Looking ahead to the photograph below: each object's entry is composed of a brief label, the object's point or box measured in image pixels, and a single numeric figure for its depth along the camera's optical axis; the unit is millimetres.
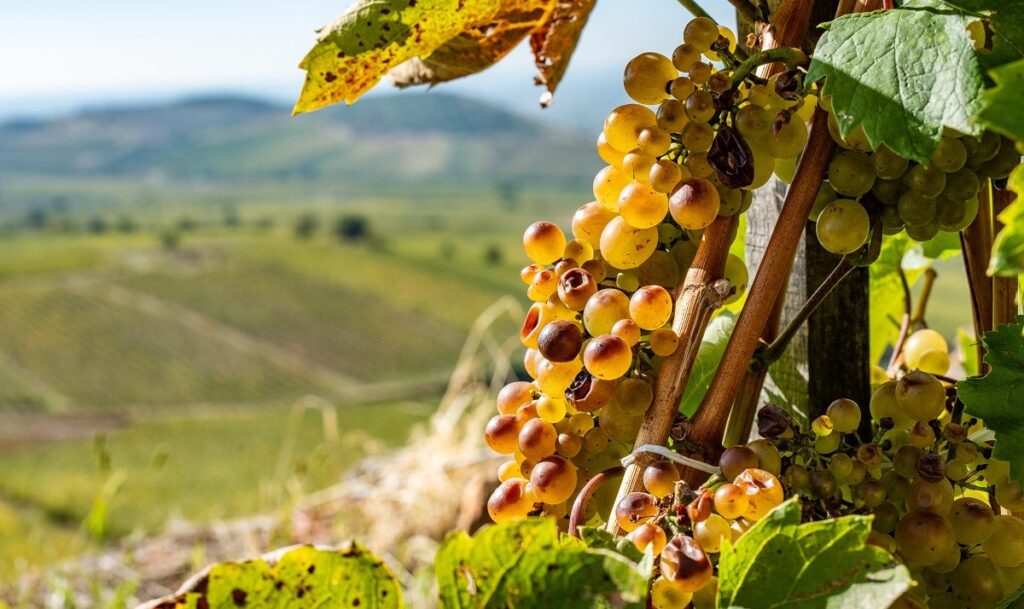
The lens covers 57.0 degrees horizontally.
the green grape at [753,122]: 392
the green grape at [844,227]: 400
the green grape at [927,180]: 391
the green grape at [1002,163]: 407
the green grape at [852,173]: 398
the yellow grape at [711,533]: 342
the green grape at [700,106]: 388
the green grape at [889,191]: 411
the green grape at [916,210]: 399
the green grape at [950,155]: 389
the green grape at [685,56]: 403
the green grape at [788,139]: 402
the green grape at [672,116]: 394
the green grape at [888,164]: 392
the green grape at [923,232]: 416
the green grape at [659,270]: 428
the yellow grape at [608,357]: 373
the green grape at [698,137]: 393
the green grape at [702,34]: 404
